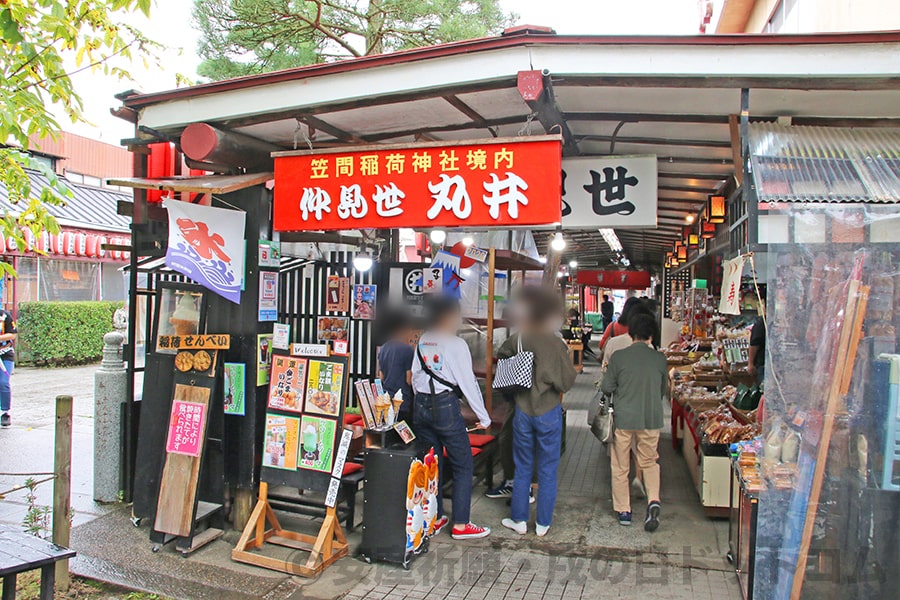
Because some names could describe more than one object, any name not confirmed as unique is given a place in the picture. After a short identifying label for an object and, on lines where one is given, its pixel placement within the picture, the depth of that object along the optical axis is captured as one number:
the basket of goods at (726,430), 6.26
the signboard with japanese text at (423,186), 4.69
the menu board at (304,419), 5.50
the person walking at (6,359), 10.31
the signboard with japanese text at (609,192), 6.34
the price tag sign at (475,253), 8.21
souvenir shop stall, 3.80
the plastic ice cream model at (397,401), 5.72
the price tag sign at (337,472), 5.38
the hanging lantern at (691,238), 11.82
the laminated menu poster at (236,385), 6.00
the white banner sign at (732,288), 5.41
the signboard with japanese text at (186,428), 5.65
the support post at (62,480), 4.87
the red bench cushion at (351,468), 6.15
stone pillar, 6.71
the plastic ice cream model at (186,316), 6.15
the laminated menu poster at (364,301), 8.95
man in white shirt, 5.78
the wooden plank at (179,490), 5.59
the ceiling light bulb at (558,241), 9.35
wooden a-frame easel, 5.27
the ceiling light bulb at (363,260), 8.32
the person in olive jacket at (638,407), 6.23
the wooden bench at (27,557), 3.64
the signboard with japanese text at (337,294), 8.88
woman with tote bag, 5.95
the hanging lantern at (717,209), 8.40
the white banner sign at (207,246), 5.68
